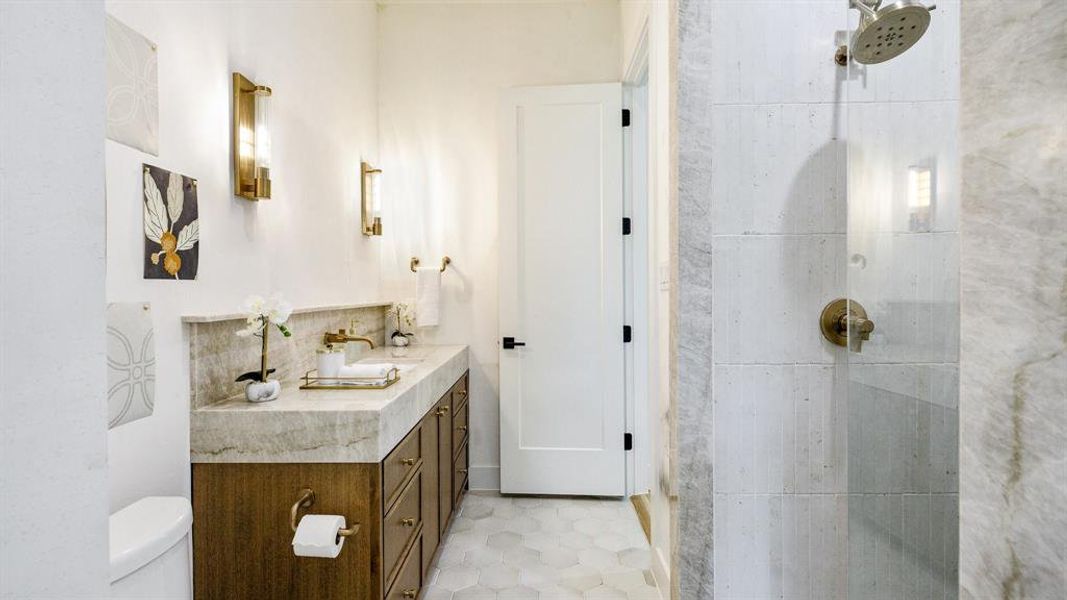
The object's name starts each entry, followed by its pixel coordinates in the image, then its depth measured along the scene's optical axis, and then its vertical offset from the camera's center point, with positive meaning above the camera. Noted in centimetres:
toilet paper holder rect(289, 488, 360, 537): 137 -59
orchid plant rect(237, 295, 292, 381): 160 -7
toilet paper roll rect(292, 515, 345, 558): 131 -63
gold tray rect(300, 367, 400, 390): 180 -32
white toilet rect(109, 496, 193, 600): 94 -49
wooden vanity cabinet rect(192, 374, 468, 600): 145 -67
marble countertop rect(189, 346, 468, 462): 146 -40
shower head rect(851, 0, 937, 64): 106 +57
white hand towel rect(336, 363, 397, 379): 189 -29
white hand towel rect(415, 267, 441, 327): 309 -1
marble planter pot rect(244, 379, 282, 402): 156 -30
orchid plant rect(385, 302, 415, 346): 321 -14
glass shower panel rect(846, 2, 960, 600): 100 -4
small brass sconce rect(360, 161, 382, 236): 297 +56
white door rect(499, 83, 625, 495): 301 +2
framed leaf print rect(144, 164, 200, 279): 136 +19
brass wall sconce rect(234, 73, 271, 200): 175 +55
